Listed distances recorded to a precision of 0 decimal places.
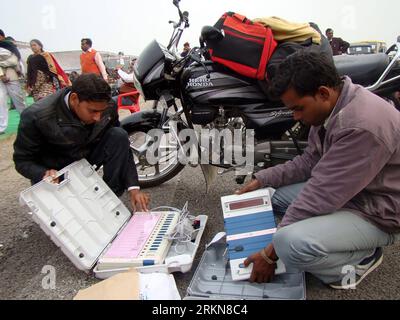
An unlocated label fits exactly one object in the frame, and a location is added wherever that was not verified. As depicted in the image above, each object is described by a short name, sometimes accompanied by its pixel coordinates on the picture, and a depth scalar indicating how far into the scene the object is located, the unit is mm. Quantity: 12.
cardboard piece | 1588
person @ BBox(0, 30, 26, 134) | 5457
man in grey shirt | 1344
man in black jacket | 1988
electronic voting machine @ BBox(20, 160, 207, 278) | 1812
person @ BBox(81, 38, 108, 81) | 6984
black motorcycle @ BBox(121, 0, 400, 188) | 2270
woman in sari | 5430
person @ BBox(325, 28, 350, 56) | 8678
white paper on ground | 1592
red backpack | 2094
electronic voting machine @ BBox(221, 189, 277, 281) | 1733
